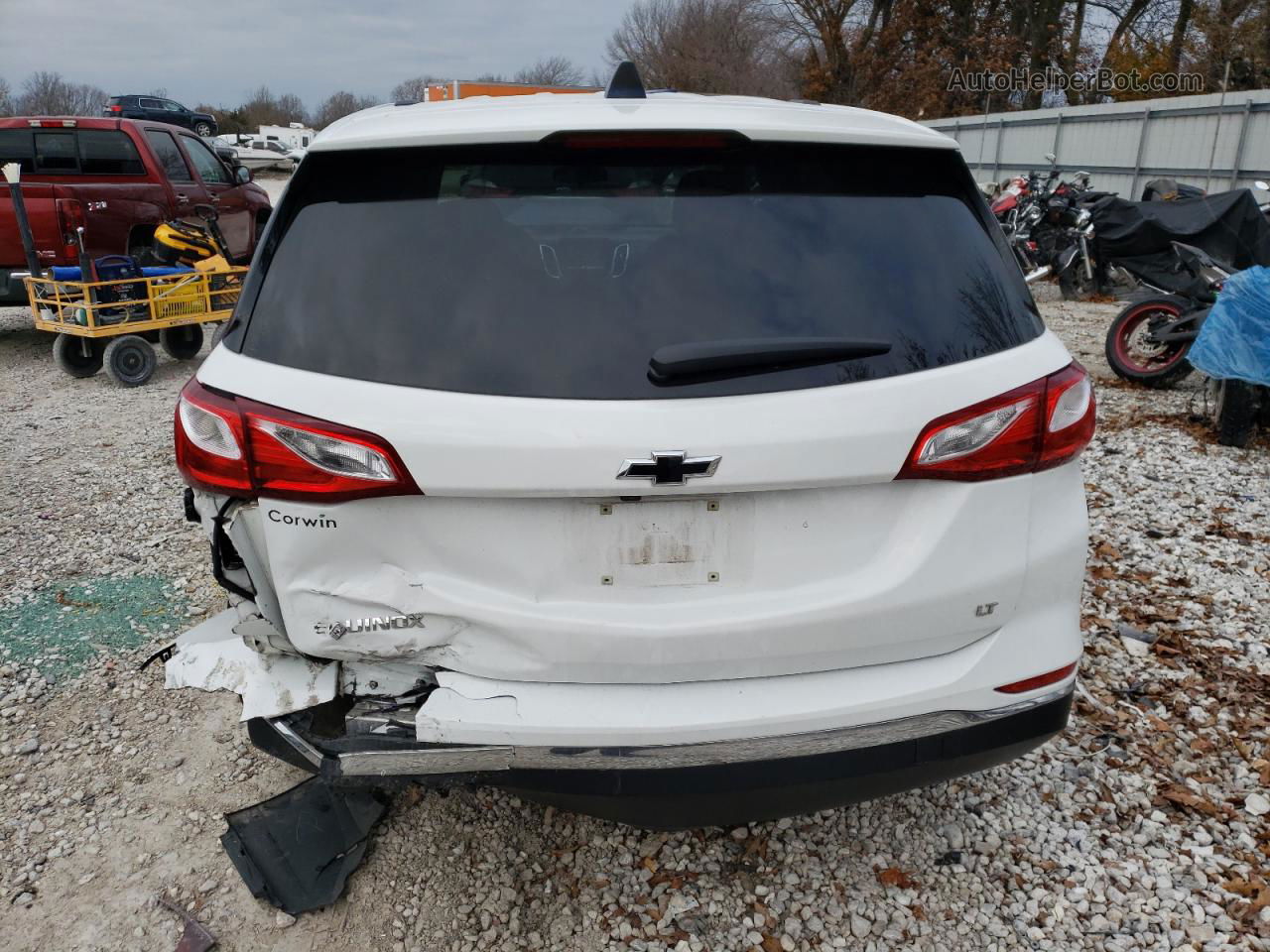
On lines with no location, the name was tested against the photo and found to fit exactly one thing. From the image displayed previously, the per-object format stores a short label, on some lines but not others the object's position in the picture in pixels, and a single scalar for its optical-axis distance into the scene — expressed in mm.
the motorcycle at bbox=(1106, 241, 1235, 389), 6688
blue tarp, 5539
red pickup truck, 9312
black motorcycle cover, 8961
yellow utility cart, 8164
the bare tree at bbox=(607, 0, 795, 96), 37375
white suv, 1770
